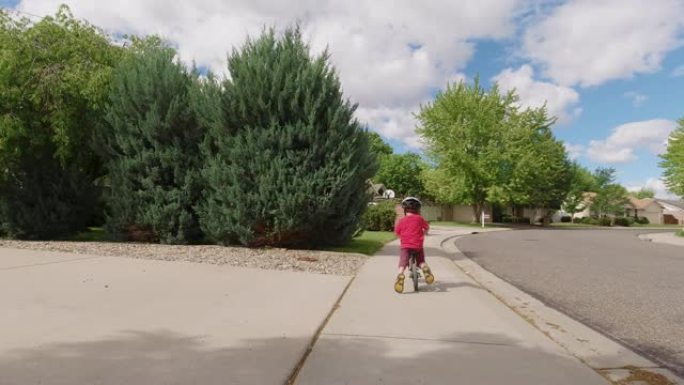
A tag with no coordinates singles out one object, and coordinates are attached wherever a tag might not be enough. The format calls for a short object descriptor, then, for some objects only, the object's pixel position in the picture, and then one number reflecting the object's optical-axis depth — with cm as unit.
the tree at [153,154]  1259
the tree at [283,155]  1166
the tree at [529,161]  4562
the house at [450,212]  5734
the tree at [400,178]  6025
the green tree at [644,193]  14977
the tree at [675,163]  3234
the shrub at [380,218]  2642
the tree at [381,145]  7569
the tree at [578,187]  6825
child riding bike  788
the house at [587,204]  8134
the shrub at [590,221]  6574
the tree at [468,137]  4625
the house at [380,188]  5554
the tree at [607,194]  7344
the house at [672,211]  9675
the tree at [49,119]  1276
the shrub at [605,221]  6293
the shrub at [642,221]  7822
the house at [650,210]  9846
